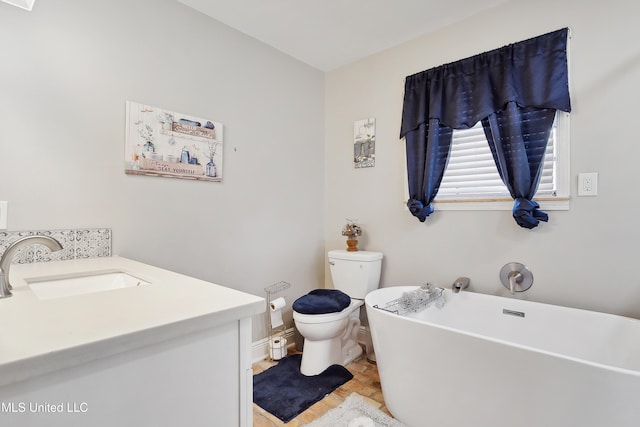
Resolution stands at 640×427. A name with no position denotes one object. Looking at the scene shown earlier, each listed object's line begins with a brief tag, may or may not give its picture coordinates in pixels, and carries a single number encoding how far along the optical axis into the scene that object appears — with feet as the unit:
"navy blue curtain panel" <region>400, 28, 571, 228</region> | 6.18
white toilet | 7.05
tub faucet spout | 6.91
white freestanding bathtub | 3.76
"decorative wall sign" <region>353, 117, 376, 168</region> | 8.95
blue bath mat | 6.07
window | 6.17
